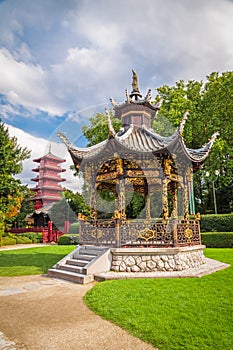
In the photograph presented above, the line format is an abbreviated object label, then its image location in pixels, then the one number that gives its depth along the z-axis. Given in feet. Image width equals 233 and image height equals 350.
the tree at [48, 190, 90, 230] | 103.50
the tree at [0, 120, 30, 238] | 55.47
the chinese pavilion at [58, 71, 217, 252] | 27.94
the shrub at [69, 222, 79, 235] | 88.42
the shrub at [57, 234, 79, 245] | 74.39
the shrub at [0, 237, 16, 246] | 80.48
